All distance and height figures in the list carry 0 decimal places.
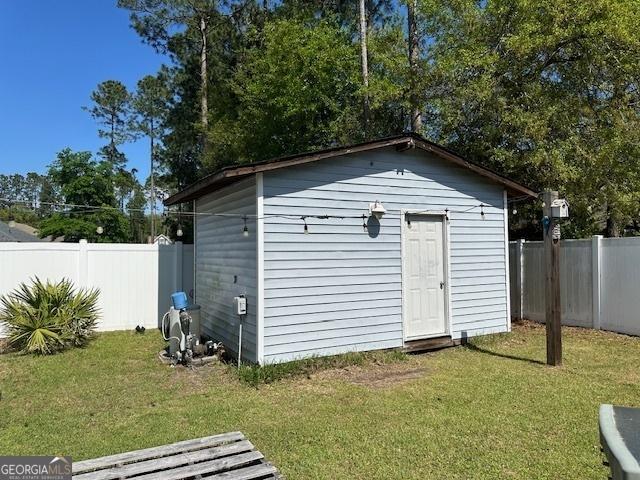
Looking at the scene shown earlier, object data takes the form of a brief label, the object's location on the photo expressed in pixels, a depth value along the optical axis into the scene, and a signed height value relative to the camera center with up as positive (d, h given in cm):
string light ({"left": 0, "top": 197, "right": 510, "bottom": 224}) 622 +47
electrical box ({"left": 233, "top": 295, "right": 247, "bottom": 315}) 624 -76
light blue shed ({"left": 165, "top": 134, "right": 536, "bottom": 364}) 620 -2
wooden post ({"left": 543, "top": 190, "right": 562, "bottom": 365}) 630 -51
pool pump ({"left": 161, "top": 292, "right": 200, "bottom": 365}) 671 -124
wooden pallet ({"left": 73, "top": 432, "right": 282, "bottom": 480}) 289 -142
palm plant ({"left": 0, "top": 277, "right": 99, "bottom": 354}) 747 -113
